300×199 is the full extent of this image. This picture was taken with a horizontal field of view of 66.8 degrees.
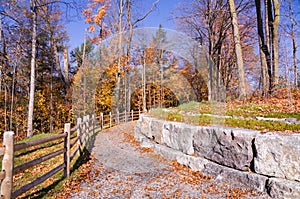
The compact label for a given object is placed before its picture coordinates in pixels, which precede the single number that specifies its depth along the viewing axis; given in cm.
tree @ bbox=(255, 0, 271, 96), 922
